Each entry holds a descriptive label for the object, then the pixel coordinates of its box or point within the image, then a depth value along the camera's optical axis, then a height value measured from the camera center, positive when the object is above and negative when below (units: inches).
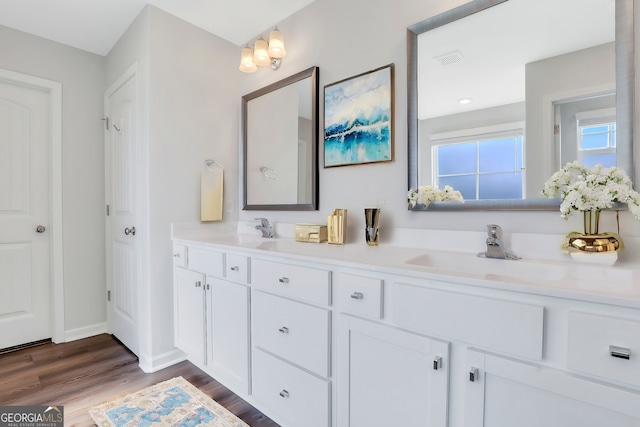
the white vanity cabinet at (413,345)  30.3 -17.2
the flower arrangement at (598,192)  40.2 +2.4
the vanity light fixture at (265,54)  81.7 +41.8
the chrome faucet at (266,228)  85.7 -4.8
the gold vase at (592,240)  41.9 -4.0
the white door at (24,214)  93.2 -1.0
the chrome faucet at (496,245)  50.0 -5.5
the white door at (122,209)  89.8 +0.5
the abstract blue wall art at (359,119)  66.2 +20.3
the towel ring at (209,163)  93.8 +14.1
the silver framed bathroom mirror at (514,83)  44.7 +20.6
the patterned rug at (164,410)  62.1 -41.5
